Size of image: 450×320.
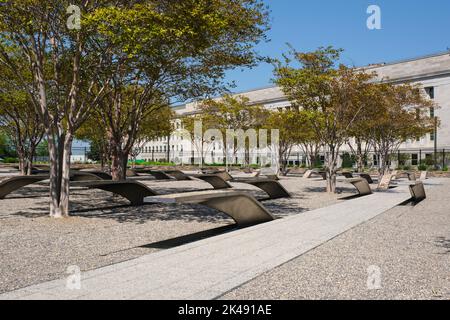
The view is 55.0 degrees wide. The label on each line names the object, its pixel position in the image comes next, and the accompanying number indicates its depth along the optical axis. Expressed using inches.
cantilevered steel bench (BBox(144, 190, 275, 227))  305.6
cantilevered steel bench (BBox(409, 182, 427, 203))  607.9
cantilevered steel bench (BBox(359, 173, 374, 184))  1090.1
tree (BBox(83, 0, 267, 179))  354.6
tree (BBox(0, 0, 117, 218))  385.4
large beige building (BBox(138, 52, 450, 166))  2122.3
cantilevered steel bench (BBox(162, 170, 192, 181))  1182.3
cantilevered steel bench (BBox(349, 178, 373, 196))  705.0
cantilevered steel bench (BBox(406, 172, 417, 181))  1243.8
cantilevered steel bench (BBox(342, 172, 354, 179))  1198.8
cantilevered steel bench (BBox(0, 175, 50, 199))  576.4
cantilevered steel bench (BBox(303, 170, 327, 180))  1393.9
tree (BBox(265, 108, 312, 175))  1482.2
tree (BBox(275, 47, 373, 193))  745.6
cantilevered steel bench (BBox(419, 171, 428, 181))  1387.7
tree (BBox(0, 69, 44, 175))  794.8
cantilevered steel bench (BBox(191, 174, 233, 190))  768.0
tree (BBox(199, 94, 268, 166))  1640.0
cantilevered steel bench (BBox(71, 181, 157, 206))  495.6
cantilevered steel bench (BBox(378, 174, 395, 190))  880.9
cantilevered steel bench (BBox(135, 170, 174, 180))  1202.7
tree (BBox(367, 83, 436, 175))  1138.7
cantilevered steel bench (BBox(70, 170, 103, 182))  737.0
